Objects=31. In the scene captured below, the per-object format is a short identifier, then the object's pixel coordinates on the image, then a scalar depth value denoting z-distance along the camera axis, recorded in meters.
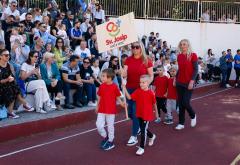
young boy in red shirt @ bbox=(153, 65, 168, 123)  11.29
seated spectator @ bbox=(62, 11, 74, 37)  17.31
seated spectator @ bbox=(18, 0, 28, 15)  16.44
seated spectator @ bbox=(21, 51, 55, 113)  10.90
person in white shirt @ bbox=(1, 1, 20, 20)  14.57
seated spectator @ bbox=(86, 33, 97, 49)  16.58
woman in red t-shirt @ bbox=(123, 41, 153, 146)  8.52
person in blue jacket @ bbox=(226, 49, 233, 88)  23.44
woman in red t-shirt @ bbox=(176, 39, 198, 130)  10.00
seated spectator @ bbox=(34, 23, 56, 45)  13.82
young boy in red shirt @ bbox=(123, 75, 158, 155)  8.15
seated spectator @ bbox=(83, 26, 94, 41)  17.44
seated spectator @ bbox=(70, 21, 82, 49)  16.53
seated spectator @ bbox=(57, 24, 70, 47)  15.46
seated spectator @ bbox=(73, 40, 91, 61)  14.47
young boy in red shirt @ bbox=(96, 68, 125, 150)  8.35
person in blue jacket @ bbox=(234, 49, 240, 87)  23.47
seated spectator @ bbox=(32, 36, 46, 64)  12.32
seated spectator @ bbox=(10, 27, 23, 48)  12.62
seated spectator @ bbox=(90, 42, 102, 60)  16.38
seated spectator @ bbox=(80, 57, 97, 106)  12.59
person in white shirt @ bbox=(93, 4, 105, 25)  21.31
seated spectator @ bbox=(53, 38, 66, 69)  13.05
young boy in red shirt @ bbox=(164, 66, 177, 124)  11.06
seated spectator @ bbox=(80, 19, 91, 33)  18.02
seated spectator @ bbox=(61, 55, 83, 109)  11.91
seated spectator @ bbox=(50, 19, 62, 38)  15.18
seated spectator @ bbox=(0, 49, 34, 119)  9.80
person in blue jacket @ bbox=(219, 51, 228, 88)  23.19
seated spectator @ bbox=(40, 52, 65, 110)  11.42
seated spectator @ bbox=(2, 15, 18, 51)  13.26
